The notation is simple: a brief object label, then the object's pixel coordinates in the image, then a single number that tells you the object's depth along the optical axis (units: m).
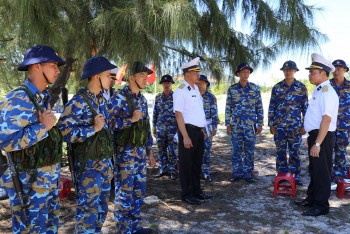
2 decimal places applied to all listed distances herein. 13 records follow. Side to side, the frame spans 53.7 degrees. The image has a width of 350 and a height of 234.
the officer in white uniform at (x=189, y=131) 3.69
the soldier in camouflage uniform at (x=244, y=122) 4.70
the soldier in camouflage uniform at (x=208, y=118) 4.86
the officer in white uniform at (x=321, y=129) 3.33
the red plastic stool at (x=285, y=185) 4.06
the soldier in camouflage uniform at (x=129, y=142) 2.75
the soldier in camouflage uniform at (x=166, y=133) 5.11
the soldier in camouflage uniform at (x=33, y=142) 1.86
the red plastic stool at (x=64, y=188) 3.79
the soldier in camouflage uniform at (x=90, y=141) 2.28
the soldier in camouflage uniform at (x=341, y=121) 4.57
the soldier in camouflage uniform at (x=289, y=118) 4.51
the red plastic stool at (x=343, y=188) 4.03
